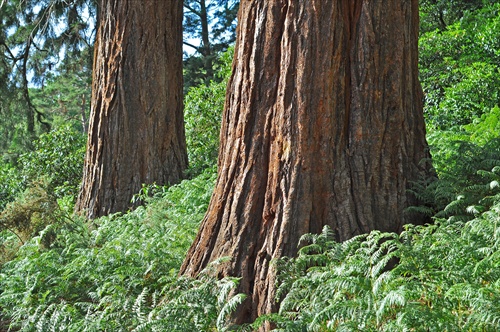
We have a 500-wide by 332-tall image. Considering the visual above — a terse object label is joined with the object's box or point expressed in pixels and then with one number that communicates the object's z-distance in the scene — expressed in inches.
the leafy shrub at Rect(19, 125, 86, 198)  1117.3
